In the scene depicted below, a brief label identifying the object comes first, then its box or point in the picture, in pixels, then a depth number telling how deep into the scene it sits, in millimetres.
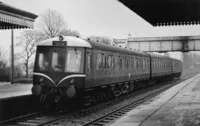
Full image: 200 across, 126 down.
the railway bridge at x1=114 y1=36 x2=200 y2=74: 48875
